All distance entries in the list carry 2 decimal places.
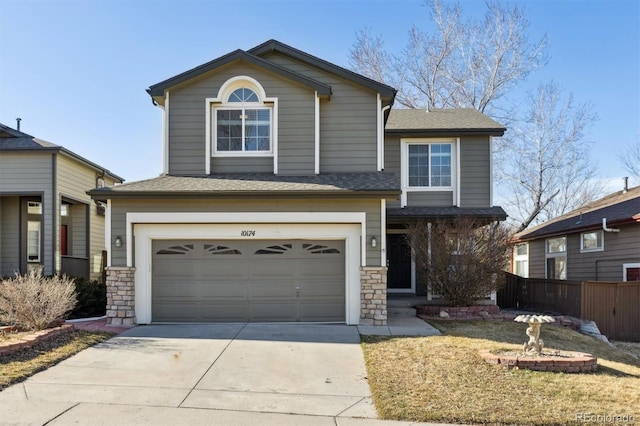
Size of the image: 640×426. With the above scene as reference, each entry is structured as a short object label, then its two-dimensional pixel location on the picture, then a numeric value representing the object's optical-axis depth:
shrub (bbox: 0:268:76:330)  9.38
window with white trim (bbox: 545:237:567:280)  18.28
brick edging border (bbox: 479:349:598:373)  7.55
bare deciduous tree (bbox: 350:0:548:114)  26.83
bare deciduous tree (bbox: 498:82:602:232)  27.72
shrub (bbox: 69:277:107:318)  12.77
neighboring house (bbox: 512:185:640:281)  14.56
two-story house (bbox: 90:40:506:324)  11.46
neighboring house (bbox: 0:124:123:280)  14.62
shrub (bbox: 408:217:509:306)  12.59
